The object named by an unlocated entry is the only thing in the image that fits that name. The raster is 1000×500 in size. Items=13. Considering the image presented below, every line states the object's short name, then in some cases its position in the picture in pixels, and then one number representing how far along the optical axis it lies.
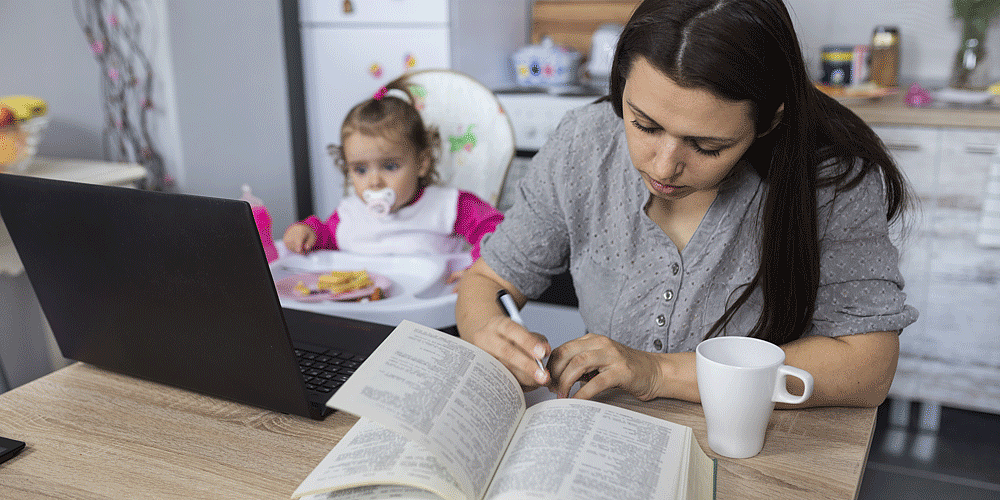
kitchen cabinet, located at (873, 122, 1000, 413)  1.95
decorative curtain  1.98
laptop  0.66
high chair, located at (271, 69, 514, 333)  1.76
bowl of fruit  1.57
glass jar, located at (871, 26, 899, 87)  2.29
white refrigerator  2.28
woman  0.77
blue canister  2.28
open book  0.58
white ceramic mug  0.66
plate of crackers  1.32
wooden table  0.65
